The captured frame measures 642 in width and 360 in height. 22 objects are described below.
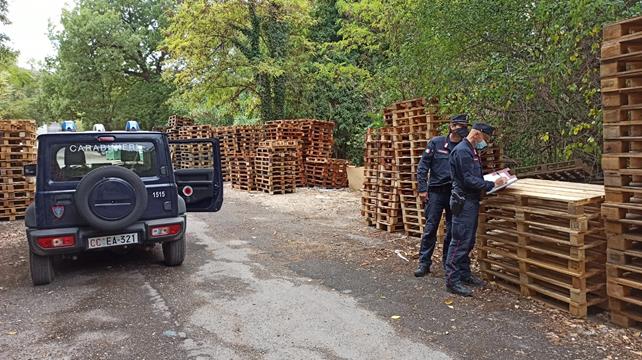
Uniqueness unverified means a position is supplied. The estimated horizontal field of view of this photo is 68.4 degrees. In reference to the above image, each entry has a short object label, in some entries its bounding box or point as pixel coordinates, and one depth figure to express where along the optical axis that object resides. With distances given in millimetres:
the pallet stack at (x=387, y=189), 9852
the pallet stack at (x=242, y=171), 17812
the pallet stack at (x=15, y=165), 11773
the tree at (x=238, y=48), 21969
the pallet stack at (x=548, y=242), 4805
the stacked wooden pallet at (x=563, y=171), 8234
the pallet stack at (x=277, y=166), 16734
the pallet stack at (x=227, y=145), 20984
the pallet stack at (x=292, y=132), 18766
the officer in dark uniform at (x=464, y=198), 5547
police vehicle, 6094
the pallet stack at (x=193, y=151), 22150
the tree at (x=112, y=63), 31109
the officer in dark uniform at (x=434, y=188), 6477
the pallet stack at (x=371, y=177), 10523
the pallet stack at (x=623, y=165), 4414
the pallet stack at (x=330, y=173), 18047
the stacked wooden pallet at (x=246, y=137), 20908
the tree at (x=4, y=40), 17266
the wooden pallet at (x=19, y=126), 11867
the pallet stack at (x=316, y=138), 19234
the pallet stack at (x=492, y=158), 8383
